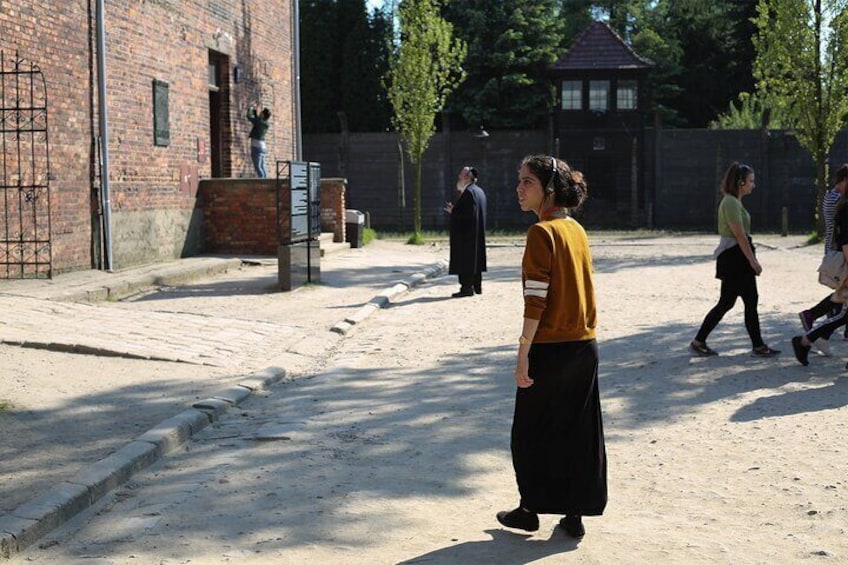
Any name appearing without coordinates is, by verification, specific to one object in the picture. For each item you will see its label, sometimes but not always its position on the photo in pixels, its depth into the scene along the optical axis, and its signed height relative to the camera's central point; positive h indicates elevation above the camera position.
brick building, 14.16 +1.43
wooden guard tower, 37.50 +2.89
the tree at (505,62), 42.56 +5.65
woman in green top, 10.02 -0.48
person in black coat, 15.53 -0.38
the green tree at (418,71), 28.86 +3.63
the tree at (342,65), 41.44 +5.41
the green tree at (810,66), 26.27 +3.37
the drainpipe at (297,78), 26.70 +3.20
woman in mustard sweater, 5.09 -0.81
